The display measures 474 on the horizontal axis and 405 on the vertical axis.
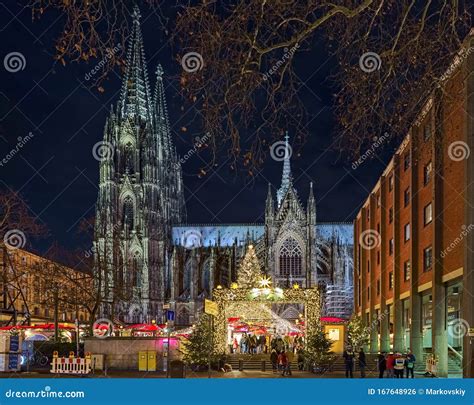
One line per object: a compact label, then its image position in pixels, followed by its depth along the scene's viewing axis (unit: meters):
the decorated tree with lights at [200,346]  37.09
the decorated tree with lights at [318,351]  38.44
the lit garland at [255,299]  37.75
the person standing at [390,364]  31.36
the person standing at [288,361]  35.76
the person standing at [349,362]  34.75
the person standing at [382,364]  32.31
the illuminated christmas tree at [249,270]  80.38
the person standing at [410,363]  31.62
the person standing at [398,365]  31.14
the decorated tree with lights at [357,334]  53.31
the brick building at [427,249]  31.50
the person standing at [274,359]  39.75
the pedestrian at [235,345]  54.84
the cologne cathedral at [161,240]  105.88
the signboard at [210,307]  27.77
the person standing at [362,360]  35.31
